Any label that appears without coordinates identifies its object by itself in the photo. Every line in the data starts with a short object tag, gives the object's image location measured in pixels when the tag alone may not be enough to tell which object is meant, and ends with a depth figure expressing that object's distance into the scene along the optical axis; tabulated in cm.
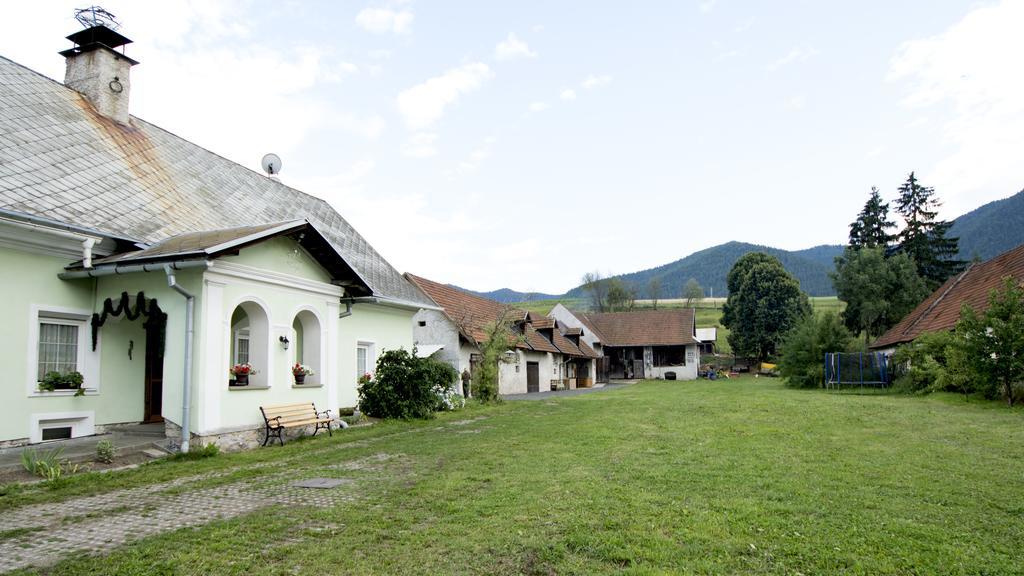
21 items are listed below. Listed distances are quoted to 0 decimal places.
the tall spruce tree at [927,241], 4681
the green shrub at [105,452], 875
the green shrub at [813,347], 2903
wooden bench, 1115
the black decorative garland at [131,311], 1013
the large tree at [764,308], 4962
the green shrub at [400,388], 1541
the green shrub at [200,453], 946
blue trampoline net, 2634
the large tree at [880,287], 3875
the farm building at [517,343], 2442
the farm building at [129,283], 946
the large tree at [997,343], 1634
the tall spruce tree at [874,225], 4925
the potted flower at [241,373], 1099
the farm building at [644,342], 4834
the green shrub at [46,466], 785
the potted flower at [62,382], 945
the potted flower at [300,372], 1234
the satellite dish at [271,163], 1972
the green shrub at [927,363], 1991
